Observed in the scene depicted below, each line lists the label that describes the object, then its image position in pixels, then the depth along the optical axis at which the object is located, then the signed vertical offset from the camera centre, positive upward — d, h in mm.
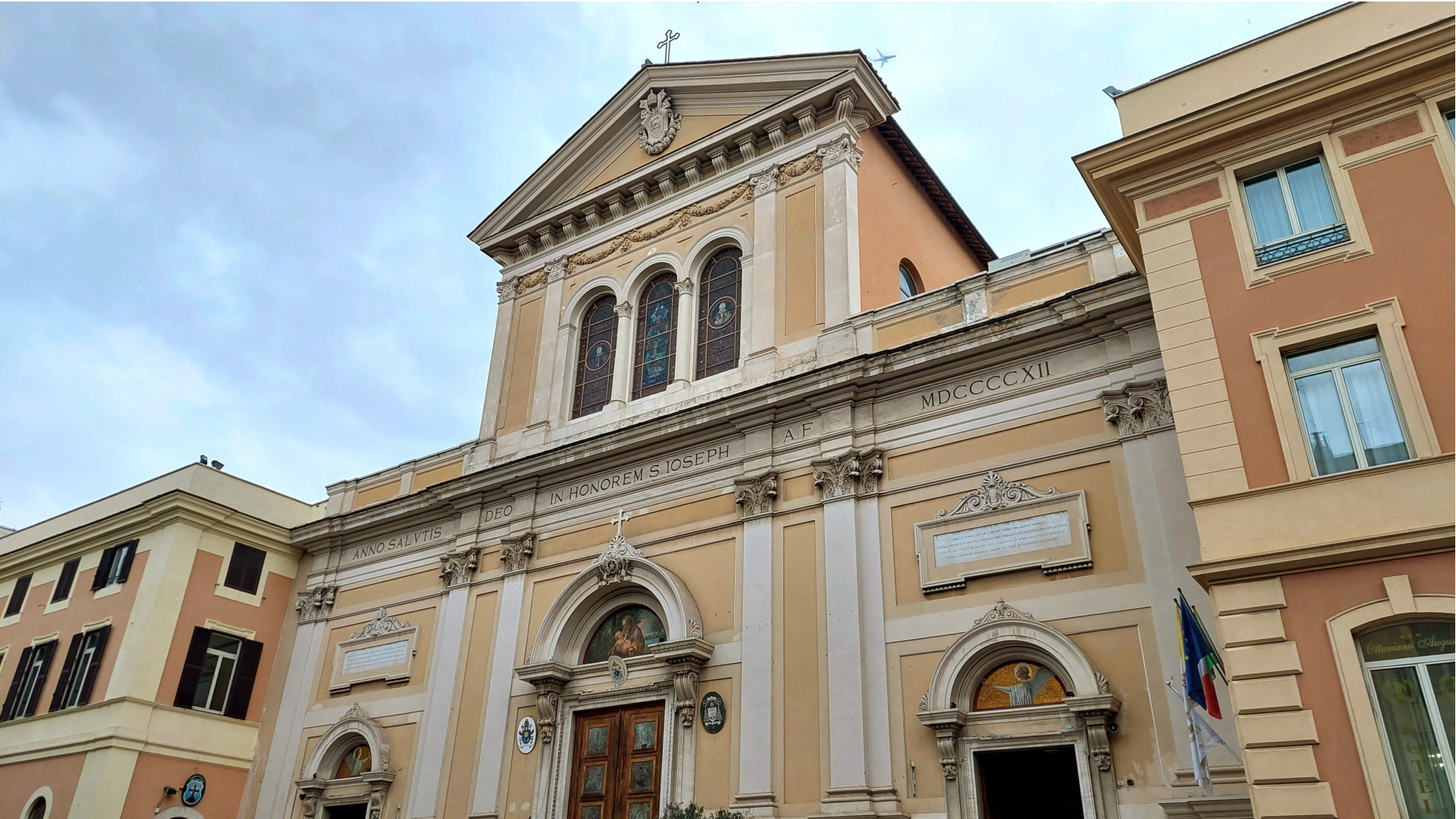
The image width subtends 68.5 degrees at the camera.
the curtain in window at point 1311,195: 10555 +6968
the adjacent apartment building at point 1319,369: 8609 +4993
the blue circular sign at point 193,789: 19422 +2560
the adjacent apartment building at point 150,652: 19141 +5082
